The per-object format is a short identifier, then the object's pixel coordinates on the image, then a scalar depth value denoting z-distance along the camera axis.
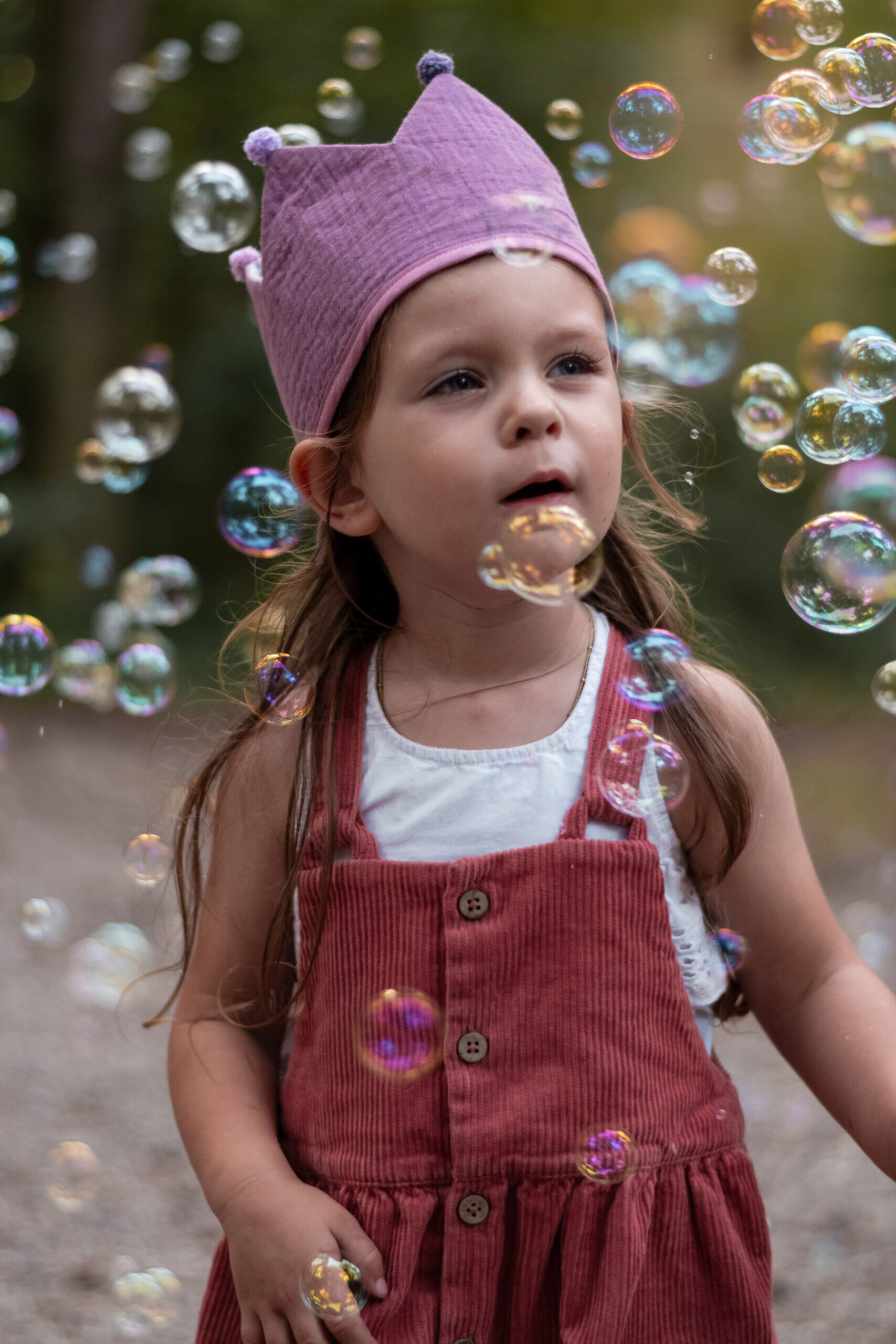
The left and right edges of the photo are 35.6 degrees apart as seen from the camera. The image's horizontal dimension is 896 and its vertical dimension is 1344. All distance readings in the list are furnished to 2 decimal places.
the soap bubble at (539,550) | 1.29
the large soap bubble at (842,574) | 1.81
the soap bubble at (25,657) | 2.39
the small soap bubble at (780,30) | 2.34
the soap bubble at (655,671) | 1.48
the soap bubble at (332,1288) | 1.28
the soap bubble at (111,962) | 2.43
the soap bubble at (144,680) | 2.35
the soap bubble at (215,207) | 2.68
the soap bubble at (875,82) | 2.14
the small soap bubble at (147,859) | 1.97
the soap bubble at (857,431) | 2.00
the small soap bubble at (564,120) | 2.39
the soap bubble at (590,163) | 2.42
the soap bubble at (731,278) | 2.20
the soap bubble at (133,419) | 2.95
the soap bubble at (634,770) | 1.39
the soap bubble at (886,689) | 2.08
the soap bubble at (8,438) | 3.21
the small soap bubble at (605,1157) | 1.31
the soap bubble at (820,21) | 2.29
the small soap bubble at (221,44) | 7.54
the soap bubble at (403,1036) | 1.34
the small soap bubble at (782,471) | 2.07
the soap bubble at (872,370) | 1.95
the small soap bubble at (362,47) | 2.92
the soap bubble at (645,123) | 2.22
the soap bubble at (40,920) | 2.51
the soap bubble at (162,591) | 2.86
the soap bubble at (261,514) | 1.98
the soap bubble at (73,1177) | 2.92
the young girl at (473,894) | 1.32
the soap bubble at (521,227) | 1.37
